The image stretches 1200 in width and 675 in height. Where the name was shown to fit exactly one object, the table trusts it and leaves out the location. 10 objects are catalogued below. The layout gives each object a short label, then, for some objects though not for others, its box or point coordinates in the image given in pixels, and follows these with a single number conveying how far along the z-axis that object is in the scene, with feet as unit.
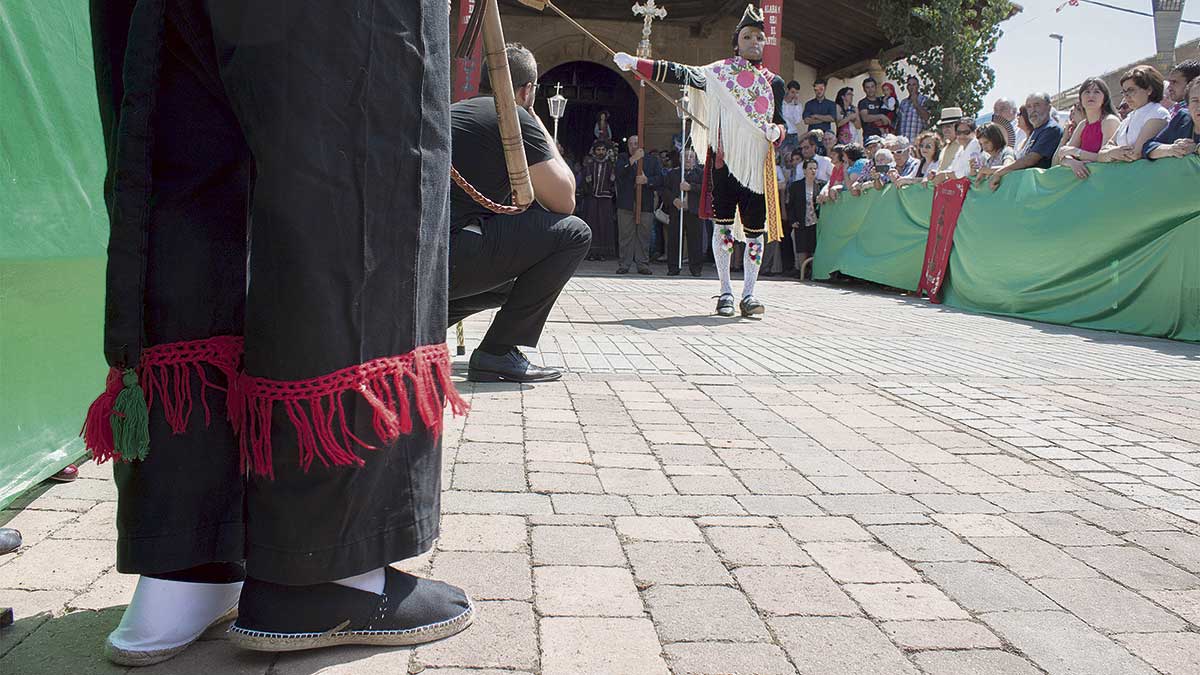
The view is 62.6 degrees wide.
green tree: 43.37
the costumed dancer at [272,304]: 4.64
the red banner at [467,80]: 42.01
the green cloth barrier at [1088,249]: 21.22
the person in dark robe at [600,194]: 51.88
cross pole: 35.46
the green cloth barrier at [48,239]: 7.37
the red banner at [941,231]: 30.14
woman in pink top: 24.20
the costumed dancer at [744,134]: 23.34
